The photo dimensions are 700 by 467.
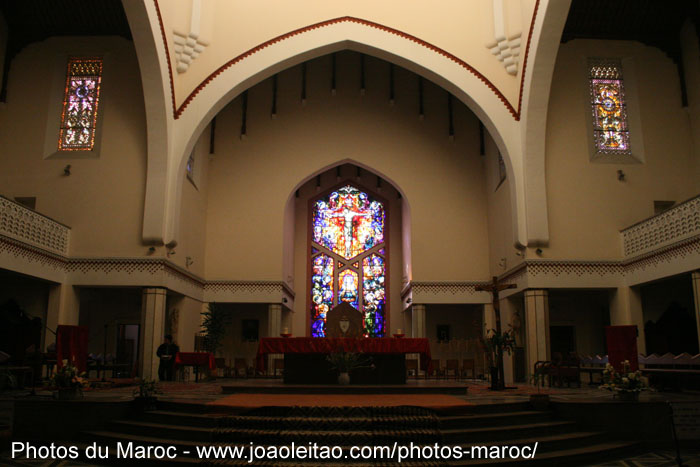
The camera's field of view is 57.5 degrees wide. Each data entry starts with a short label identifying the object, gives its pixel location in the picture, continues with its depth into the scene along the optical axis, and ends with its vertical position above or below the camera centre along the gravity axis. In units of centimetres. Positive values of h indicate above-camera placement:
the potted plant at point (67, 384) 892 -51
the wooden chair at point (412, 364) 1673 -43
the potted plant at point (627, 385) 878 -51
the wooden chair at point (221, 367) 1677 -55
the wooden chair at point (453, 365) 1609 -44
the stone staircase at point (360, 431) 733 -100
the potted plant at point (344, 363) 1097 -27
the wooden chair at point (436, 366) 1630 -48
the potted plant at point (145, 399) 867 -70
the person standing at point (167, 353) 1382 -13
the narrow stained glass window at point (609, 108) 1579 +594
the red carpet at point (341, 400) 846 -75
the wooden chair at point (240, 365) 1716 -47
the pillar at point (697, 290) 1199 +109
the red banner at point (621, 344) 1099 +7
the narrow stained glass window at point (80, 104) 1564 +592
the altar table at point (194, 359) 1434 -27
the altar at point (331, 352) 1129 -15
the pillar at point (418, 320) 1841 +79
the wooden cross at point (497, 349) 1159 -2
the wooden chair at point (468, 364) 1631 -41
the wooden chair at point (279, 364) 1777 -46
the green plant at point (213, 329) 1653 +46
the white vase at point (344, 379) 1099 -54
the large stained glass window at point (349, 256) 2153 +308
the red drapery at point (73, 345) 1052 +3
